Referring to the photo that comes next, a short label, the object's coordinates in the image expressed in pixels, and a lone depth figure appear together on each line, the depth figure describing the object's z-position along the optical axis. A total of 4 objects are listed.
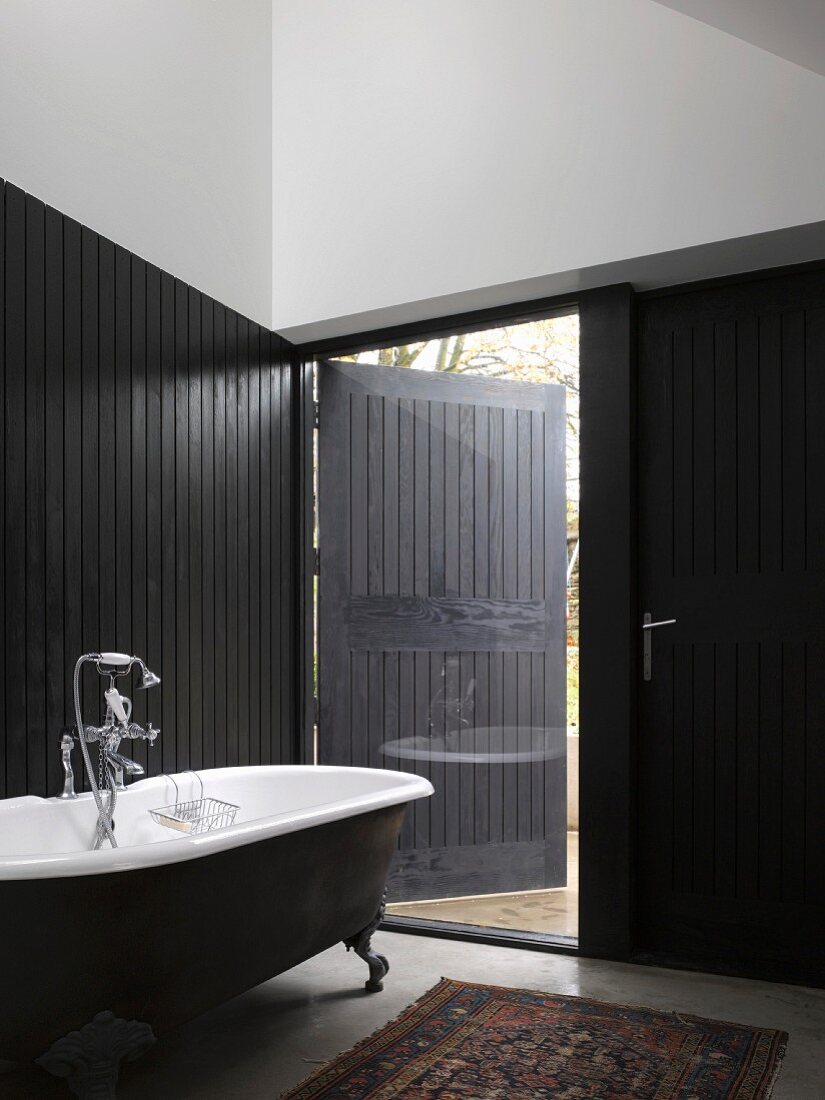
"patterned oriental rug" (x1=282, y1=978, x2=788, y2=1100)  2.34
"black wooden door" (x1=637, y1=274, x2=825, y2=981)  3.14
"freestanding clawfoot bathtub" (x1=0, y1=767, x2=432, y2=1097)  1.92
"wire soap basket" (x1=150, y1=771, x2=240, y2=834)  2.83
